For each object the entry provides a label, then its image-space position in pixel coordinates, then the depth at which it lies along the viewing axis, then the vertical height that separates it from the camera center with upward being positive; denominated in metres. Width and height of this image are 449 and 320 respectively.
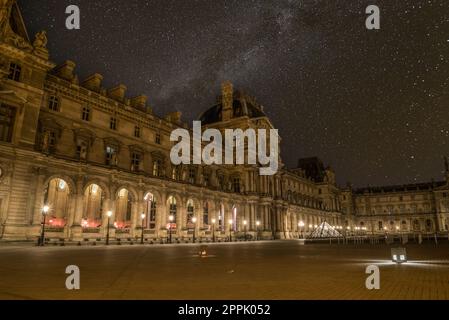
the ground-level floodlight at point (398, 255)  14.39 -0.85
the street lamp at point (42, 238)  25.13 -0.60
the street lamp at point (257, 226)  59.55 +1.14
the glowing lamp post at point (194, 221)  46.51 +1.52
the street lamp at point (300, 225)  81.38 +2.10
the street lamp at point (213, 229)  45.69 +0.48
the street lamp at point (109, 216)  30.30 +1.40
